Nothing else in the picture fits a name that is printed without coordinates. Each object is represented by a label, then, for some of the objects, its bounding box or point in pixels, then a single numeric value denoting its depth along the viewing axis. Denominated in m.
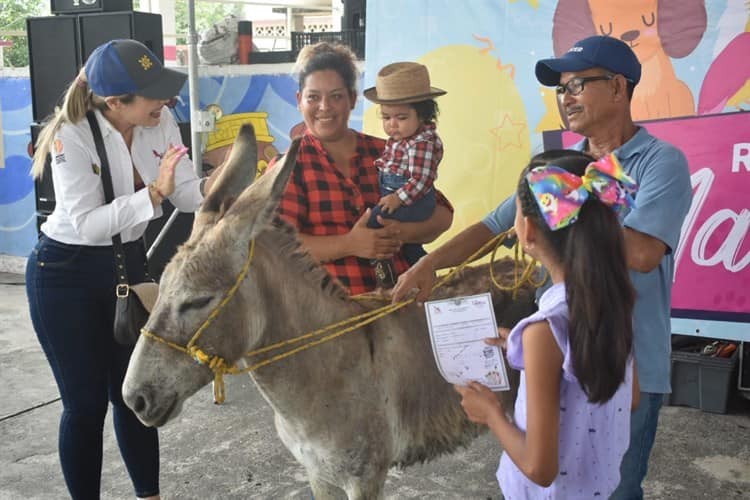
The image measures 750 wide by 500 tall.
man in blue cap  2.11
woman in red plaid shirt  2.69
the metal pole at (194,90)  6.03
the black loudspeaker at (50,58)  7.29
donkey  2.17
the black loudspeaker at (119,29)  6.94
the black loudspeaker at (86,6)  7.17
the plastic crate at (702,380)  4.74
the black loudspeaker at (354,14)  7.64
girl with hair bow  1.58
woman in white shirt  2.75
